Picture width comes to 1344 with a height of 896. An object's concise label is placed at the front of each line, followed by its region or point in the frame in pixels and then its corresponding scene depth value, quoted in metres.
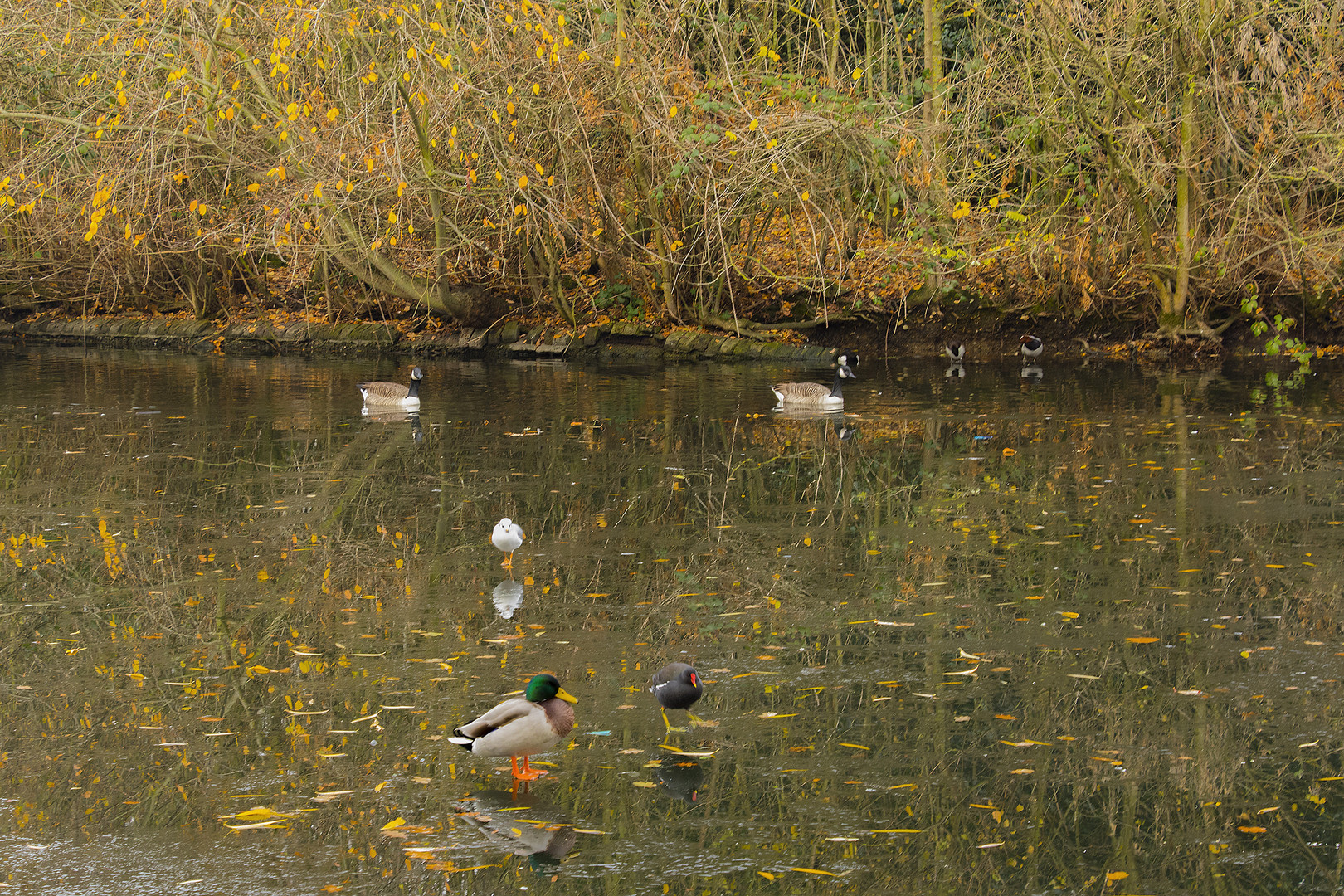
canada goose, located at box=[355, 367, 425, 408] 36.19
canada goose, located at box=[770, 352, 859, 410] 35.62
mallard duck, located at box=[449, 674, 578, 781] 11.57
